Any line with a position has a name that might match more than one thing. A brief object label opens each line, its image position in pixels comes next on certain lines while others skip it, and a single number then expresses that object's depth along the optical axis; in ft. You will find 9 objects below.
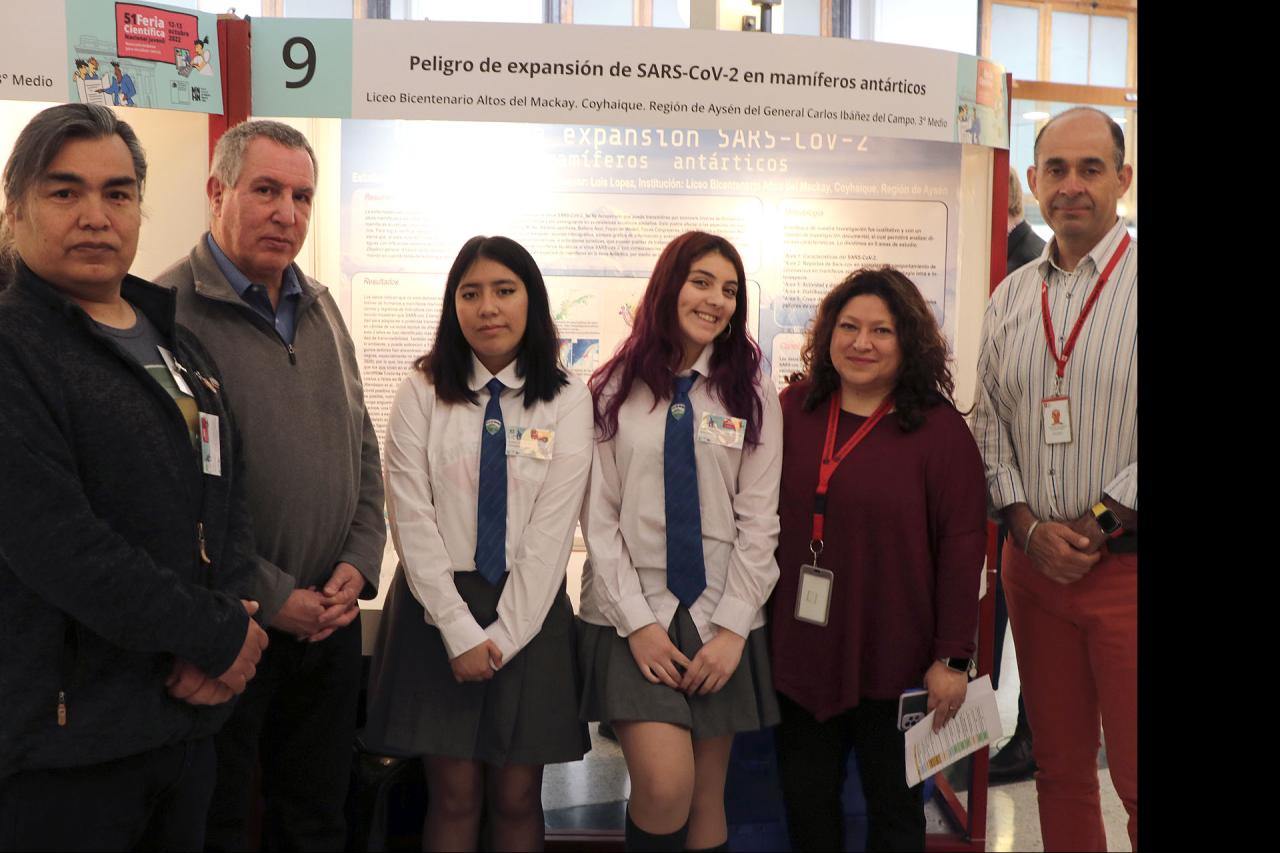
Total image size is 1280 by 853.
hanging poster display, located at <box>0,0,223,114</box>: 8.50
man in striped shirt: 8.21
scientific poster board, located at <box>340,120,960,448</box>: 10.18
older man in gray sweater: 7.37
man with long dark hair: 5.20
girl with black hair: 8.04
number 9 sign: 9.20
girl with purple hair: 8.12
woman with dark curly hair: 8.04
